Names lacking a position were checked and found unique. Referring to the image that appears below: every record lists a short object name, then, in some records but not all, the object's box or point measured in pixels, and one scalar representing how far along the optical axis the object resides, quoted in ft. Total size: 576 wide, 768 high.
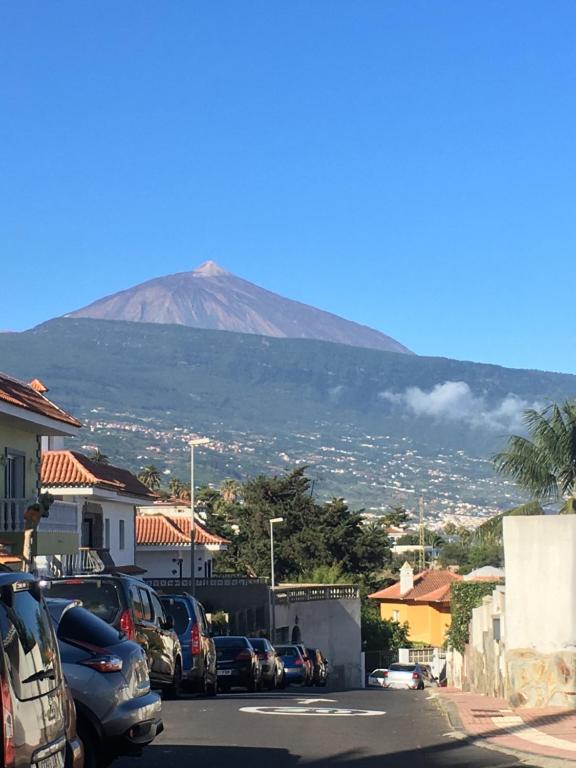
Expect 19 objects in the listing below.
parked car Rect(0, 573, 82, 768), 23.41
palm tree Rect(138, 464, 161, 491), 442.50
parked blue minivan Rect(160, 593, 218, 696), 67.62
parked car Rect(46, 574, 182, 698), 52.29
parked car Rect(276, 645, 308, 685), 120.88
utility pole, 374.59
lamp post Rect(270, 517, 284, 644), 196.24
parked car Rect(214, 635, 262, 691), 91.35
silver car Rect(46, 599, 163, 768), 34.47
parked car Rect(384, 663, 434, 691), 184.34
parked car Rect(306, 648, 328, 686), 130.72
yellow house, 269.85
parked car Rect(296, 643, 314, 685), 124.63
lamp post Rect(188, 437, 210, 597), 166.20
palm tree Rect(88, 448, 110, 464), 351.05
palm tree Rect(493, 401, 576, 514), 102.06
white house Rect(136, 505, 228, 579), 222.48
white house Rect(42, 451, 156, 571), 152.56
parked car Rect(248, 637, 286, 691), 98.07
